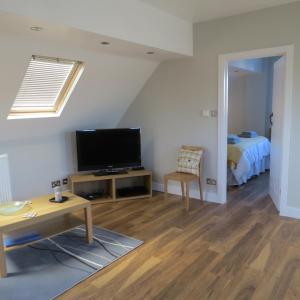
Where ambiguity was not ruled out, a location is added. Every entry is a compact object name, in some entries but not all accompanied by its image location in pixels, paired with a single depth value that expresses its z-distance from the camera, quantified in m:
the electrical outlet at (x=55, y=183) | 4.40
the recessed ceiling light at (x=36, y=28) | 2.50
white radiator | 3.32
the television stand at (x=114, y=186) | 4.42
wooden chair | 3.94
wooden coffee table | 2.51
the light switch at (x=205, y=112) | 4.18
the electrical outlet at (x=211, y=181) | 4.30
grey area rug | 2.33
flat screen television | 4.42
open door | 3.67
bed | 4.91
